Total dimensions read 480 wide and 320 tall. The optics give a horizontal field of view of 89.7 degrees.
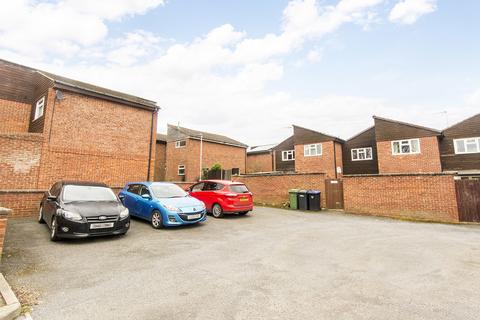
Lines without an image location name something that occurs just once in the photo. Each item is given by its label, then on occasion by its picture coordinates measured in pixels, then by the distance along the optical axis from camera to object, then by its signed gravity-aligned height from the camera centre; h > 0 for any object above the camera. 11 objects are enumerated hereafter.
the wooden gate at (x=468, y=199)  10.20 -0.53
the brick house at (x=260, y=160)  32.66 +3.73
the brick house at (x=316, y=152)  24.20 +3.62
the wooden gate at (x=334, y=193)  13.75 -0.37
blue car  7.96 -0.61
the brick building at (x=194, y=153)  24.84 +3.65
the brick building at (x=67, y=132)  11.02 +2.97
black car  5.96 -0.65
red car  10.44 -0.46
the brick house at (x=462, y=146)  18.98 +3.24
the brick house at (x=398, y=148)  19.69 +3.35
